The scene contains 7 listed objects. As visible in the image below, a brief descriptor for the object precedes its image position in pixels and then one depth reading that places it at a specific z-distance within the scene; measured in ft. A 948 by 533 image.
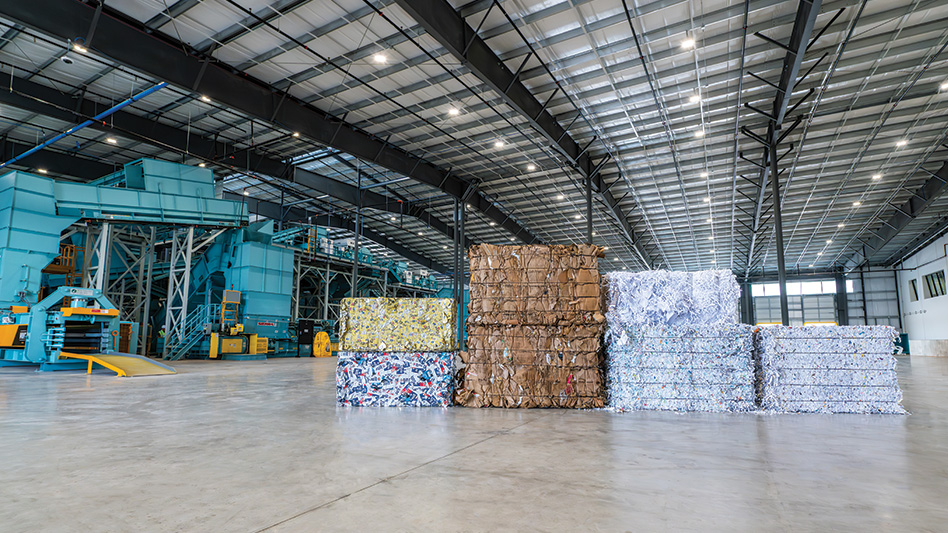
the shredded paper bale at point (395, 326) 25.50
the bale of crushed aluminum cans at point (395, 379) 25.07
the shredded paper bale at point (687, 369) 24.03
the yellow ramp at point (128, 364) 41.27
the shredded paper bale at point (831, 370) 23.71
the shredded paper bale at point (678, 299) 24.94
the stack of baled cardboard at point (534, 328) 24.99
